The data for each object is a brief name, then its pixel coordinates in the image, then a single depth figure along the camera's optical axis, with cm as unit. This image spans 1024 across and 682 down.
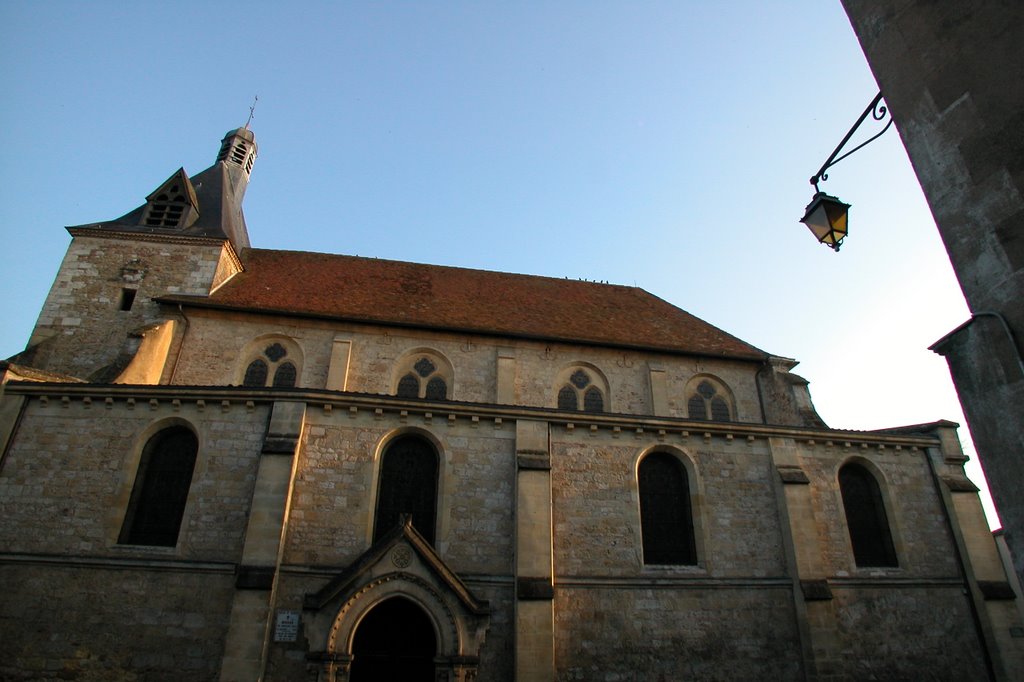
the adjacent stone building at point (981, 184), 418
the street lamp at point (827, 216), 614
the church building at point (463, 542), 1046
